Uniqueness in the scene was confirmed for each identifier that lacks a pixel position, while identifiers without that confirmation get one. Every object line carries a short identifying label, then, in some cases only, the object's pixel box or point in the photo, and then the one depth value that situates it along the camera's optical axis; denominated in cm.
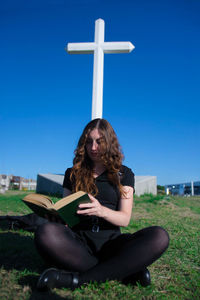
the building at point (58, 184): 967
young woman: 189
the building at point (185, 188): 4735
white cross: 711
